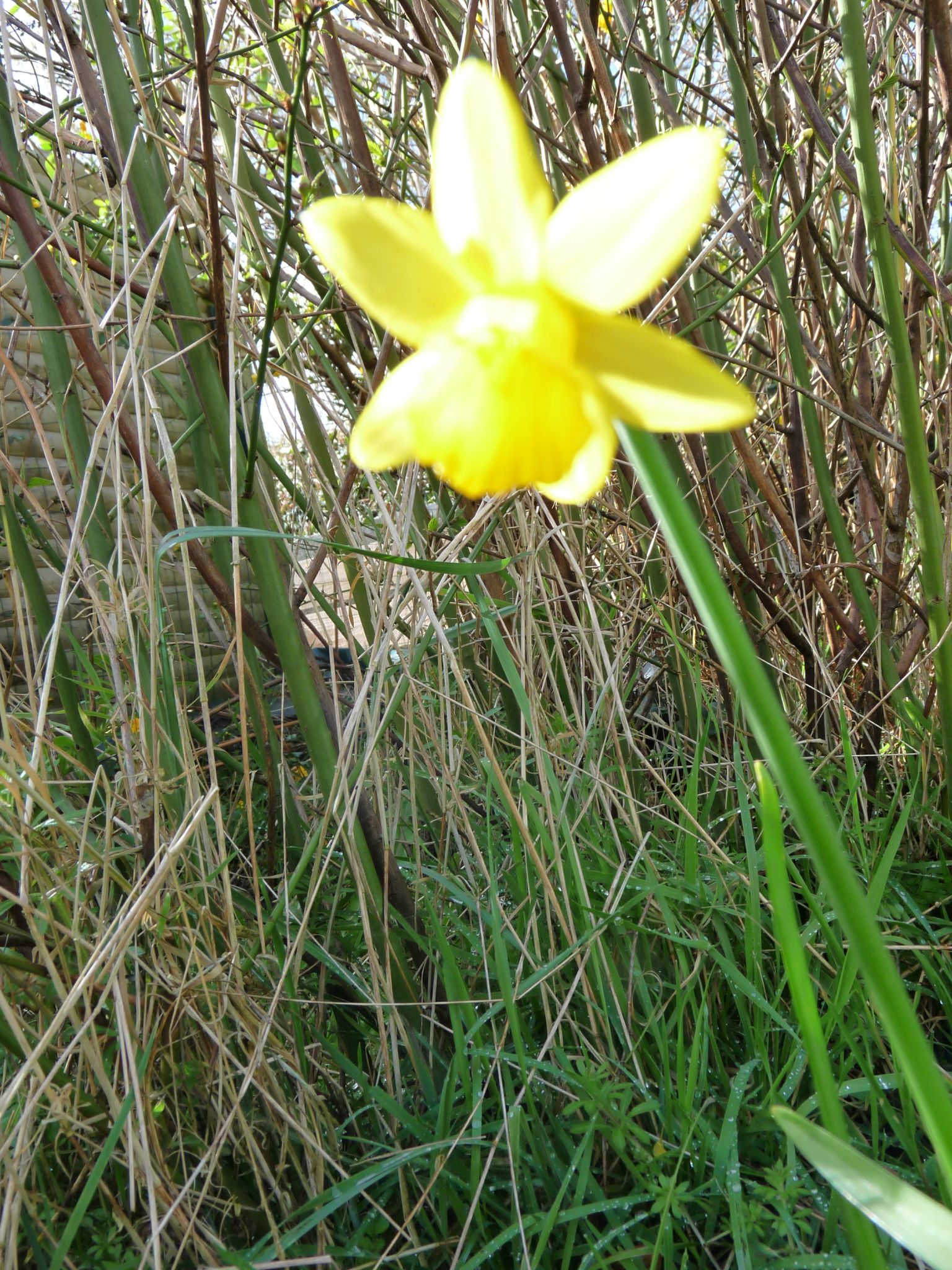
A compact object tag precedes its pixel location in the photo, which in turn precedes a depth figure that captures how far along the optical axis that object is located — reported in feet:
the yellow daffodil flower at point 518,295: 0.46
